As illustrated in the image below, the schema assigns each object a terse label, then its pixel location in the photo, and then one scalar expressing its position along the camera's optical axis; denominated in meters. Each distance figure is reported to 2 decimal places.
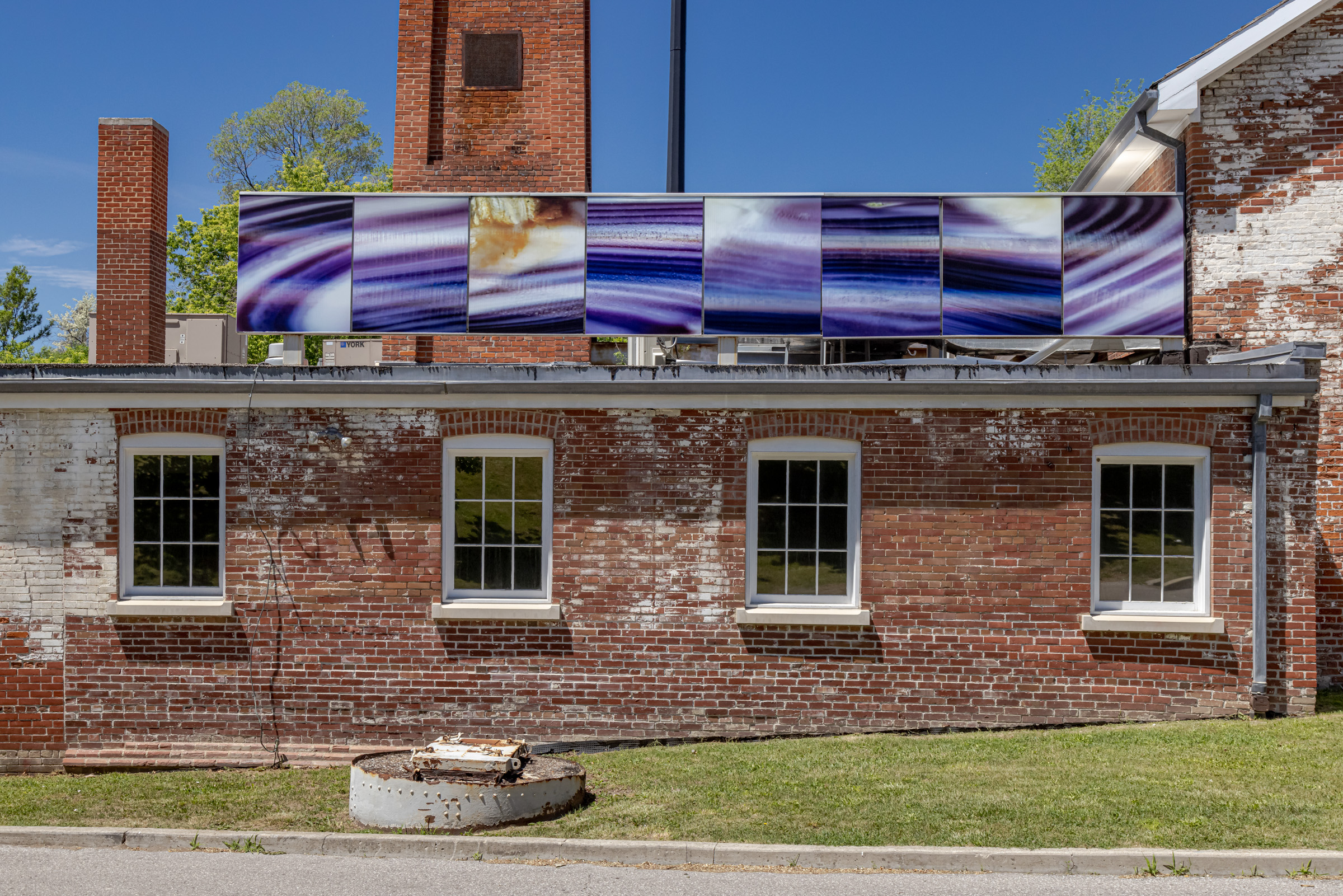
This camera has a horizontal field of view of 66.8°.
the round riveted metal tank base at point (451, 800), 7.68
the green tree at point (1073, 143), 35.62
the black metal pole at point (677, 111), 17.19
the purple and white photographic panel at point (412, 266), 11.20
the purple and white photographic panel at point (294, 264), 11.14
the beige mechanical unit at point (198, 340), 14.88
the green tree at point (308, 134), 44.03
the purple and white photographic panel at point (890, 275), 10.97
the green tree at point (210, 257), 36.69
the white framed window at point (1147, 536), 10.16
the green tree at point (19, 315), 50.56
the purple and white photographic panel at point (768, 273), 11.01
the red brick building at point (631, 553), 10.02
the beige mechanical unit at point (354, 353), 16.72
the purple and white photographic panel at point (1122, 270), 10.94
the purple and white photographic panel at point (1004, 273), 10.95
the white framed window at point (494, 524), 10.55
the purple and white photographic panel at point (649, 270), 11.05
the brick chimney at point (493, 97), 15.32
